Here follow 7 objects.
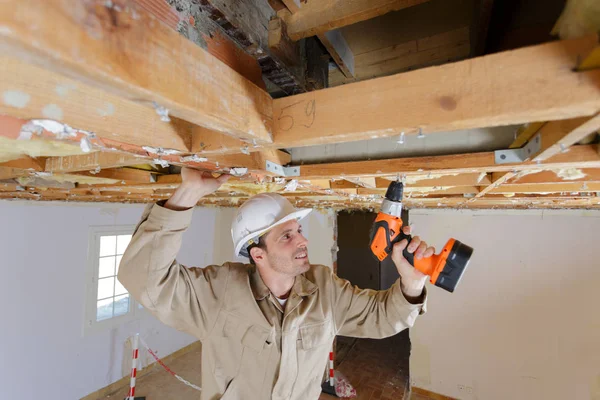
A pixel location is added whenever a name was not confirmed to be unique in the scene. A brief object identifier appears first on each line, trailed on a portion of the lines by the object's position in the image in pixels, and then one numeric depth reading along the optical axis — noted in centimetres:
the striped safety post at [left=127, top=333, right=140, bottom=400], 322
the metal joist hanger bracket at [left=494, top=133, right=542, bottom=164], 73
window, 368
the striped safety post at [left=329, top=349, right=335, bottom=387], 374
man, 110
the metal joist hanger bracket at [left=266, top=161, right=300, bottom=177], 99
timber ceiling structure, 37
